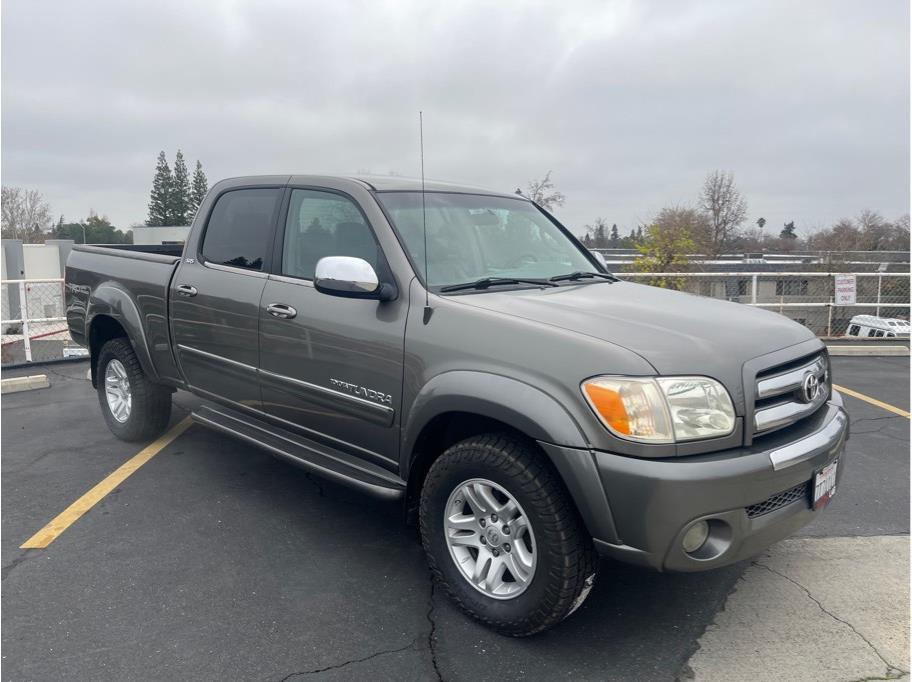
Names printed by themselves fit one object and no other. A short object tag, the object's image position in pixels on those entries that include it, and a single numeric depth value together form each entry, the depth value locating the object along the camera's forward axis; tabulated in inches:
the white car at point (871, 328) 600.4
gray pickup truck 98.6
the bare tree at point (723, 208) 2273.6
